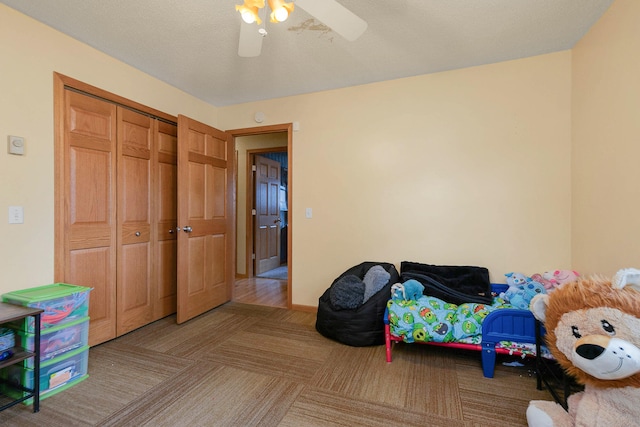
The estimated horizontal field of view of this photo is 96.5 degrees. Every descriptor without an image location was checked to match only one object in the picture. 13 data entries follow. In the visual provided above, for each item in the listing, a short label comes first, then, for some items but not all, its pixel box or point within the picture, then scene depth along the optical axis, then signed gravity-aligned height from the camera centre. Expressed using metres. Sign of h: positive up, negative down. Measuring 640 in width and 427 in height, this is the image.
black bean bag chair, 2.32 -0.89
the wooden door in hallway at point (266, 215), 4.92 -0.05
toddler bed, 1.87 -0.78
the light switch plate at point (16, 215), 1.83 -0.02
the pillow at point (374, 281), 2.38 -0.58
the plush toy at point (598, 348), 1.07 -0.53
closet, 2.15 +0.00
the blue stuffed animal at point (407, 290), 2.26 -0.62
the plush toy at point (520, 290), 2.02 -0.58
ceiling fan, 1.30 +0.99
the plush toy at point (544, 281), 2.18 -0.54
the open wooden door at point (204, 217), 2.74 -0.05
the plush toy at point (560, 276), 2.14 -0.48
